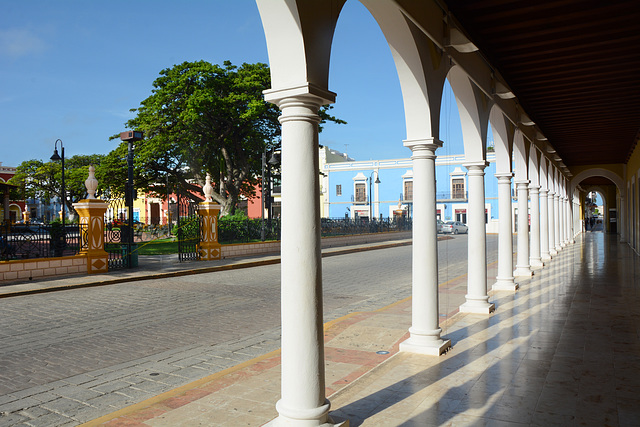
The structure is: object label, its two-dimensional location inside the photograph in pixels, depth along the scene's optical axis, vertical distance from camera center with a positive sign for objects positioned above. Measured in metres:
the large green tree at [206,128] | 21.80 +4.36
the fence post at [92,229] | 12.29 -0.16
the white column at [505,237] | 8.51 -0.39
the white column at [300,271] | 2.85 -0.31
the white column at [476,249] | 6.59 -0.46
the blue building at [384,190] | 42.28 +2.51
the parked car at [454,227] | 37.84 -0.90
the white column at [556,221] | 16.50 -0.25
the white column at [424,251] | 4.75 -0.35
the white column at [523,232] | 10.35 -0.37
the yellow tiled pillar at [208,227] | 15.54 -0.21
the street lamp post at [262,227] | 17.95 -0.30
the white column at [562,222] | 18.55 -0.35
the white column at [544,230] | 14.02 -0.47
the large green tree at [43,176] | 43.81 +4.33
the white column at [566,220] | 20.98 -0.28
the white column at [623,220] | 21.06 -0.34
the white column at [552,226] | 15.30 -0.40
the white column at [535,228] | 11.64 -0.34
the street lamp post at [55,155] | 19.62 +2.77
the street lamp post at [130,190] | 13.58 +0.95
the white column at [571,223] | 22.17 -0.46
